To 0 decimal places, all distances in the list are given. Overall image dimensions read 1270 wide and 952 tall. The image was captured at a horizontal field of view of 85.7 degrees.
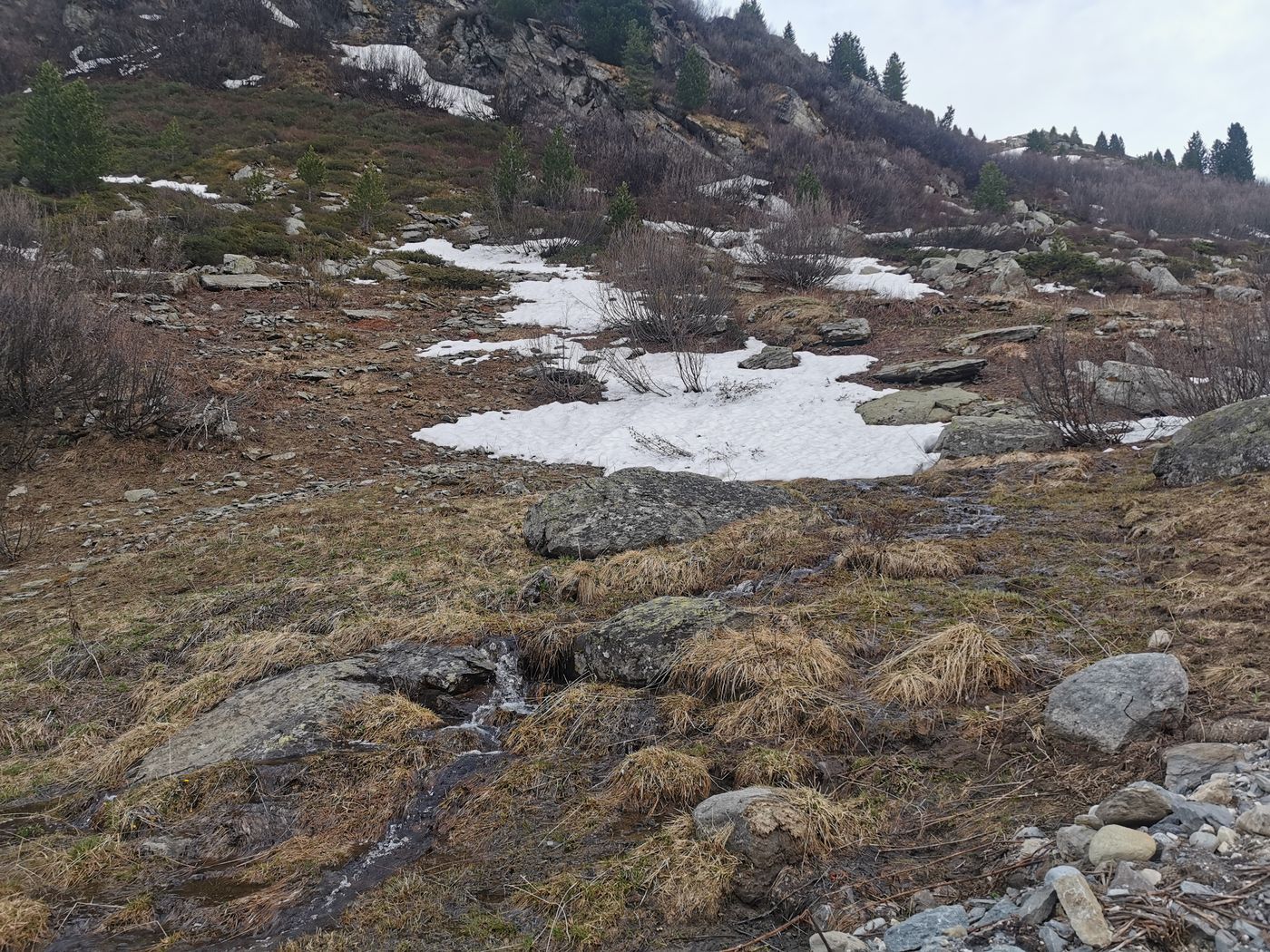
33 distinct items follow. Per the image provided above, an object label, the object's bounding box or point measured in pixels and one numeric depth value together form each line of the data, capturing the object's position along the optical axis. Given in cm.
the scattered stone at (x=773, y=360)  1527
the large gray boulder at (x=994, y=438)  974
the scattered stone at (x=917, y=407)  1155
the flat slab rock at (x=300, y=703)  374
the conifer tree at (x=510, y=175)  2617
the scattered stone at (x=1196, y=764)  232
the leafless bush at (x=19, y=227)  1279
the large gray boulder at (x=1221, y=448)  645
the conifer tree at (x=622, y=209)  2430
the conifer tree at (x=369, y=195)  2386
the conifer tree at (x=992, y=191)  3469
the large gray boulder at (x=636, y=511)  683
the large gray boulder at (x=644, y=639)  430
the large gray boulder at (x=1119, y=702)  282
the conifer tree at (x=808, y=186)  2747
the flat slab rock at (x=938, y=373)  1348
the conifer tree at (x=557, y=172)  2683
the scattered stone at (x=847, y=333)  1662
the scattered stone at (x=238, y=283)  1634
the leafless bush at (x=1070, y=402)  958
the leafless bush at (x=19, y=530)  727
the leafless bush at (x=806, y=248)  2030
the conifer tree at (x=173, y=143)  2708
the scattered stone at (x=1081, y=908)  174
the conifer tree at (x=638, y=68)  3766
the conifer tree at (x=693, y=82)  3750
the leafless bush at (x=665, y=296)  1567
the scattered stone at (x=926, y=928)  202
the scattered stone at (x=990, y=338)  1510
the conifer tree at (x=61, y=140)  2062
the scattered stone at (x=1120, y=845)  196
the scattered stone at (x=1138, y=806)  213
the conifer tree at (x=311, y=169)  2486
